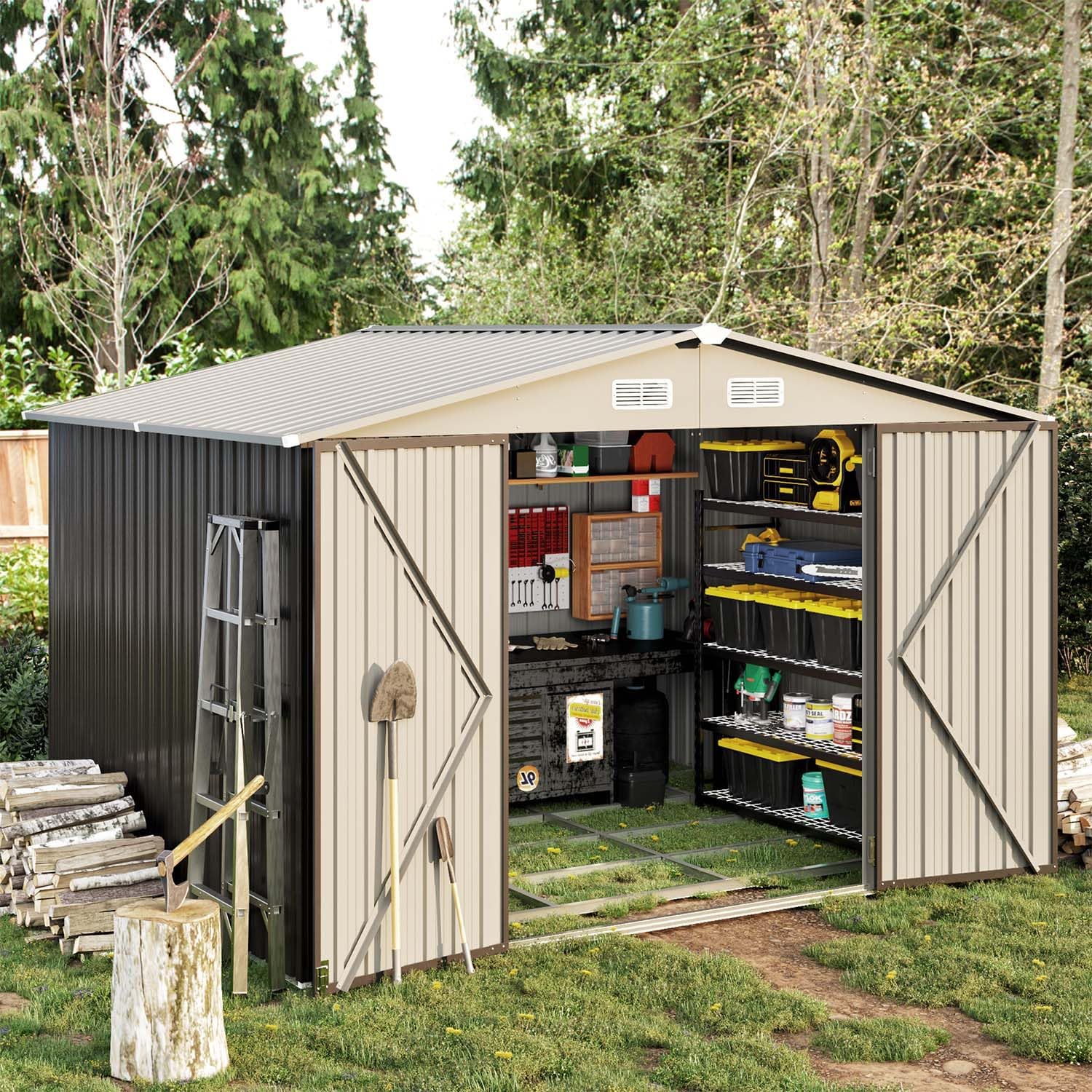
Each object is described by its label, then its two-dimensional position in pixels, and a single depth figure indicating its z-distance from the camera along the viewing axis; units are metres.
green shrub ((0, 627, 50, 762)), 11.57
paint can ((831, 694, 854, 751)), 9.50
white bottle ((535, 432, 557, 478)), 10.63
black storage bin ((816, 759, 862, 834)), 9.59
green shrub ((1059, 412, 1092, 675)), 14.68
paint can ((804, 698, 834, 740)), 9.66
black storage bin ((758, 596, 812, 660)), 9.77
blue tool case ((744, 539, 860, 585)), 9.74
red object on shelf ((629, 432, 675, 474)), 11.02
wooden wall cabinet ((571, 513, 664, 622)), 11.25
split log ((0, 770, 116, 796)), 8.92
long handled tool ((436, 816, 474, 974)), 7.34
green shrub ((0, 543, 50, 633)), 13.48
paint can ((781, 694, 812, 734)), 9.91
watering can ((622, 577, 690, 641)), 11.11
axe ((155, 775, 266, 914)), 6.45
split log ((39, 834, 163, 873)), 8.05
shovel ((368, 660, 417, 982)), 7.12
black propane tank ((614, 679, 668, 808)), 10.68
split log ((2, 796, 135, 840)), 8.43
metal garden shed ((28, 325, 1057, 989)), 7.10
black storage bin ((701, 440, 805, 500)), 10.12
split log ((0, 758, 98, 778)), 9.33
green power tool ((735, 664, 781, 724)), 10.46
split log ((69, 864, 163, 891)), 7.94
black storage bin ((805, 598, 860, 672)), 9.33
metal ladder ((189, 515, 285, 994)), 7.14
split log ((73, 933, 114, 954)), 7.69
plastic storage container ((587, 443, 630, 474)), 10.88
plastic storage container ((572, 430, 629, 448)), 10.85
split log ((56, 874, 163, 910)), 7.86
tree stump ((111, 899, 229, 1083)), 6.25
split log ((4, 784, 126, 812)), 8.70
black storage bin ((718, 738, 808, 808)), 10.19
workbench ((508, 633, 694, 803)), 10.36
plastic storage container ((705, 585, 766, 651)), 10.25
